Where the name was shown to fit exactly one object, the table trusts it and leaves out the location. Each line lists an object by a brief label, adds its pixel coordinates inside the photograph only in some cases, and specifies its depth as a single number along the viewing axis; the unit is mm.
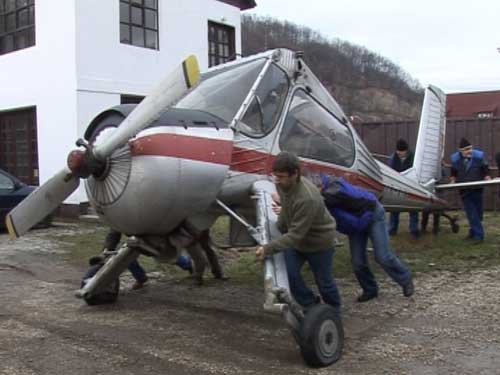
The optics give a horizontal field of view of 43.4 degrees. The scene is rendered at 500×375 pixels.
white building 14805
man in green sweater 4945
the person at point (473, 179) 10156
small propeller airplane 4836
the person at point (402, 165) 10930
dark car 13203
